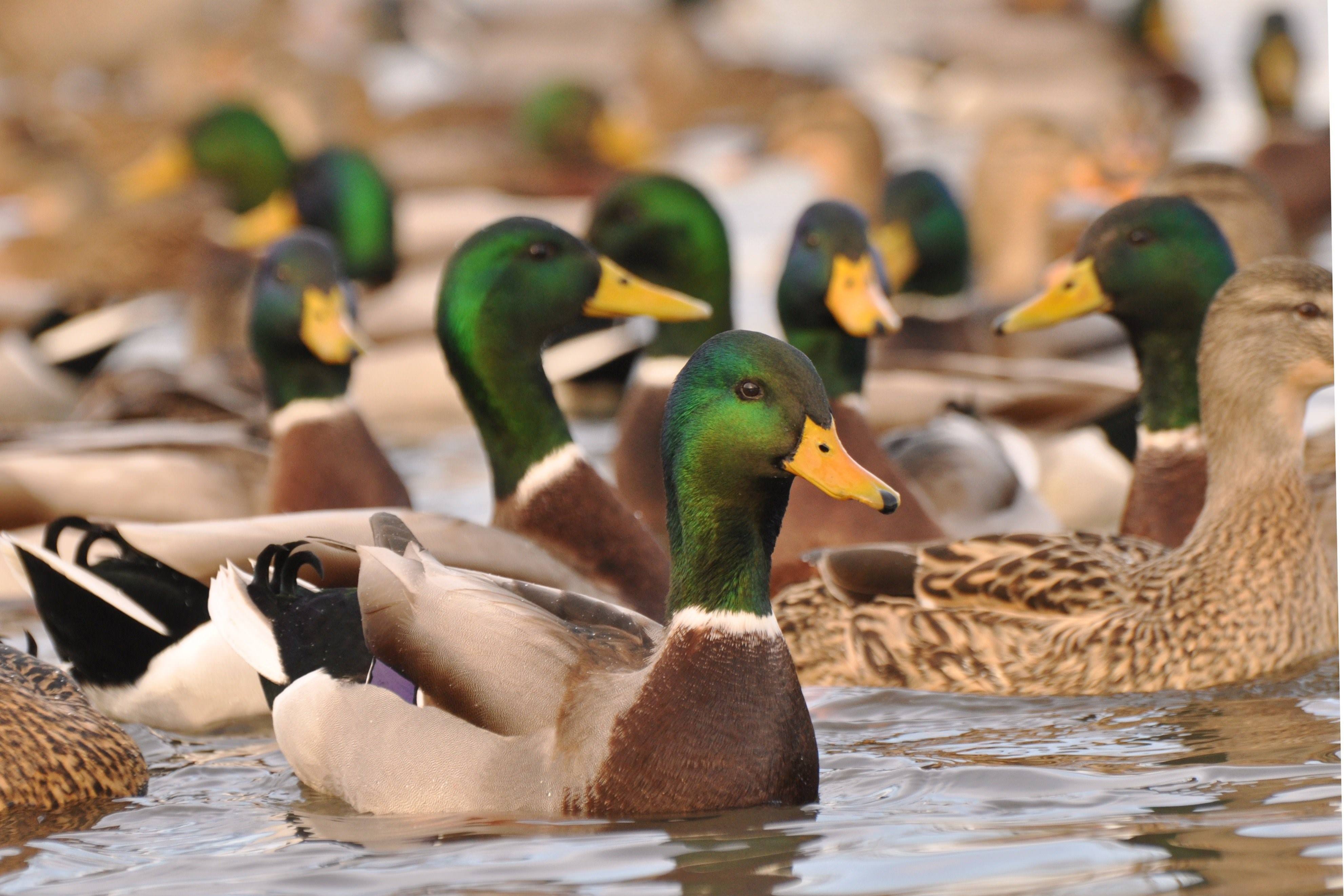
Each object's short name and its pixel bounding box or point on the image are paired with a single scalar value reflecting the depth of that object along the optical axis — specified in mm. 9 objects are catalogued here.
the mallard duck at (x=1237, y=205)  16687
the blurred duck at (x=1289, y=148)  29172
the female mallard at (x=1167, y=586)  11102
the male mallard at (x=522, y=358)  12266
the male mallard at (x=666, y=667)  8781
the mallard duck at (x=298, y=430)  13859
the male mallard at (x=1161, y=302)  12937
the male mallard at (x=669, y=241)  15797
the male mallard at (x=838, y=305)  13625
